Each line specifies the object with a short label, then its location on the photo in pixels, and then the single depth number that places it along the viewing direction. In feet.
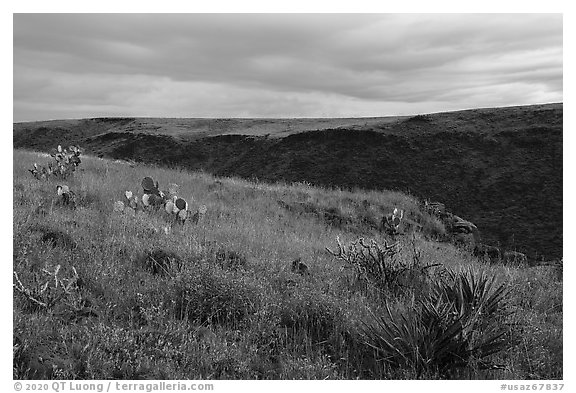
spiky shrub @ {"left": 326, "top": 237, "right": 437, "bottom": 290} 18.11
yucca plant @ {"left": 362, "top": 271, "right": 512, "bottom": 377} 12.37
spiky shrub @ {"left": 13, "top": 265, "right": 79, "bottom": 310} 13.48
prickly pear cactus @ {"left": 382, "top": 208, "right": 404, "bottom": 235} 31.55
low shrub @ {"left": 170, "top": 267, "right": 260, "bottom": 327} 14.47
